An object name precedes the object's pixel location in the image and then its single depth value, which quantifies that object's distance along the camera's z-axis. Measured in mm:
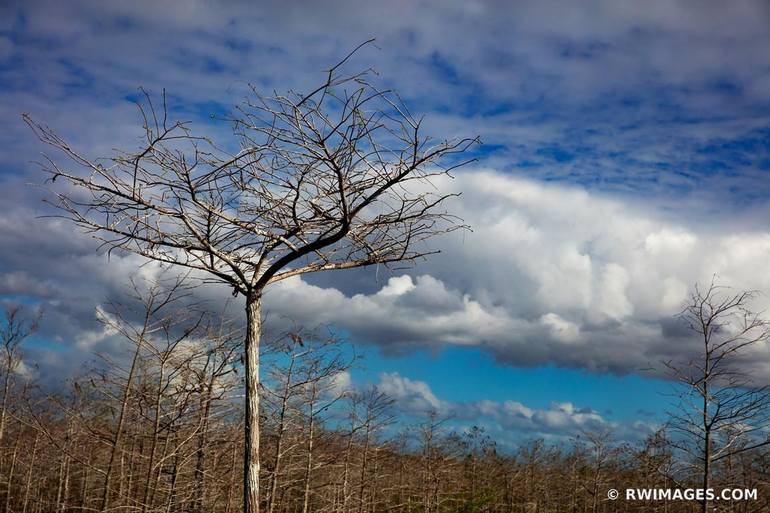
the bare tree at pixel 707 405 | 11500
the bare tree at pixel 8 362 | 20372
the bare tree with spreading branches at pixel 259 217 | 5238
